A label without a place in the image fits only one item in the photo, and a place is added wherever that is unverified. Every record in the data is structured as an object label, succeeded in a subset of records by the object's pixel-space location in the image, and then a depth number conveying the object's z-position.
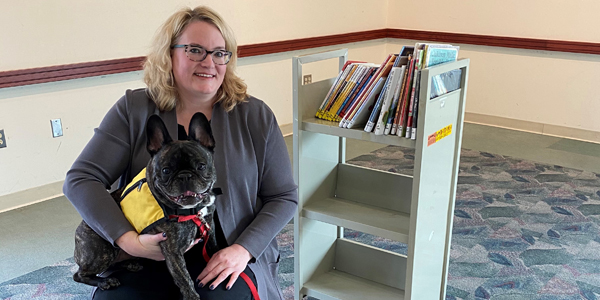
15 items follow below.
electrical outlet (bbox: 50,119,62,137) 3.36
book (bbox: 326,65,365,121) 1.96
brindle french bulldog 1.25
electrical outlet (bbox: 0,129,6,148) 3.15
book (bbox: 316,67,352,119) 2.00
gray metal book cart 1.86
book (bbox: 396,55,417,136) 1.76
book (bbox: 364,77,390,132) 1.84
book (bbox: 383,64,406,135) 1.79
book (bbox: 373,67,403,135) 1.79
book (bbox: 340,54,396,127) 1.88
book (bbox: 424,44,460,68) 1.74
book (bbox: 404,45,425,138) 1.74
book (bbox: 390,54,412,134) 1.78
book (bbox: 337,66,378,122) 1.94
